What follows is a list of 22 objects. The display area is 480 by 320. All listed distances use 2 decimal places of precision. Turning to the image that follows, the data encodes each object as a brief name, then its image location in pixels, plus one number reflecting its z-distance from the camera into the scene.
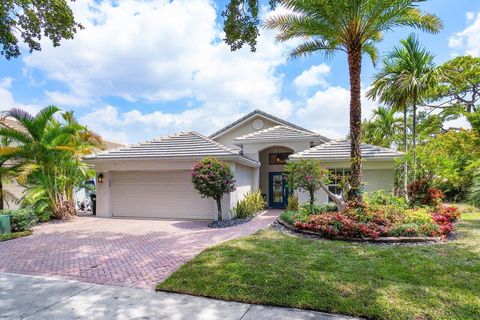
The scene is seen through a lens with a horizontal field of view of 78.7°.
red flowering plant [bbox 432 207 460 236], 9.47
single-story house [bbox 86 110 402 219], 14.55
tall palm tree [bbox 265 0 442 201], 10.09
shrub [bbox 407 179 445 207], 13.35
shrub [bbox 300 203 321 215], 12.28
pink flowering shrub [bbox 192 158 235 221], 12.39
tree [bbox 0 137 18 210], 12.63
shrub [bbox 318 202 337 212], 12.62
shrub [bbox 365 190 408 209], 12.14
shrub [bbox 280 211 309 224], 11.04
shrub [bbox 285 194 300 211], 14.10
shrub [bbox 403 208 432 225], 9.77
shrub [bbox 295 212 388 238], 8.98
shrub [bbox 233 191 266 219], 14.23
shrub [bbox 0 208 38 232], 11.48
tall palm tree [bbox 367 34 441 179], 14.57
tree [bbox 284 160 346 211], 12.13
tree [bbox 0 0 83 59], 7.38
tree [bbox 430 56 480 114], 23.88
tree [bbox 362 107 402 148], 26.17
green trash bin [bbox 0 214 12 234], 10.95
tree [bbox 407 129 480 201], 13.70
